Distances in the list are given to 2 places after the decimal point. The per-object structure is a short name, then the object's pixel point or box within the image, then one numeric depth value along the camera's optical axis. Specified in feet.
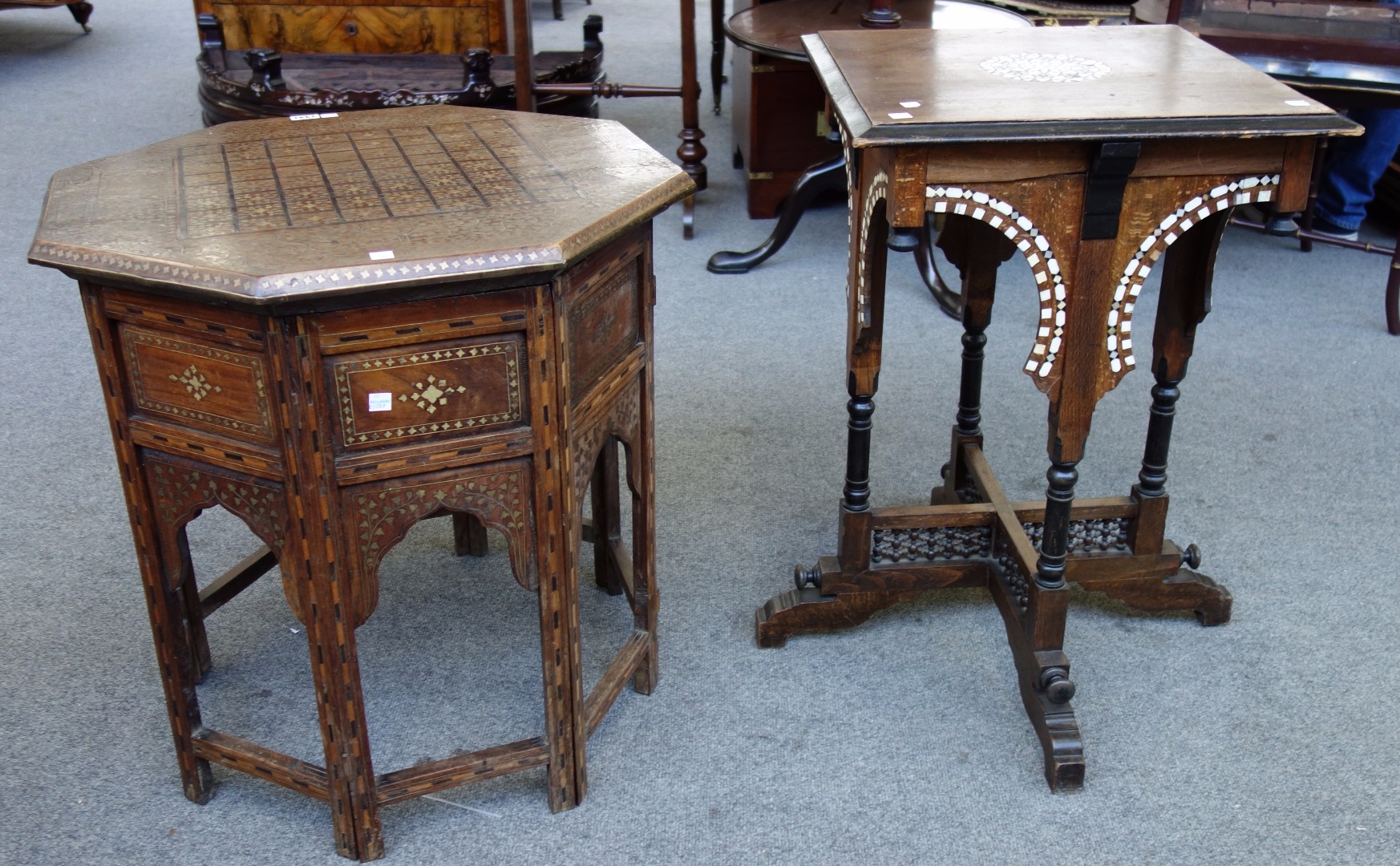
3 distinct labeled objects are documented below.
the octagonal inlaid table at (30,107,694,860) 4.94
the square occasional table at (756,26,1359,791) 5.60
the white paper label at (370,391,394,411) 5.08
